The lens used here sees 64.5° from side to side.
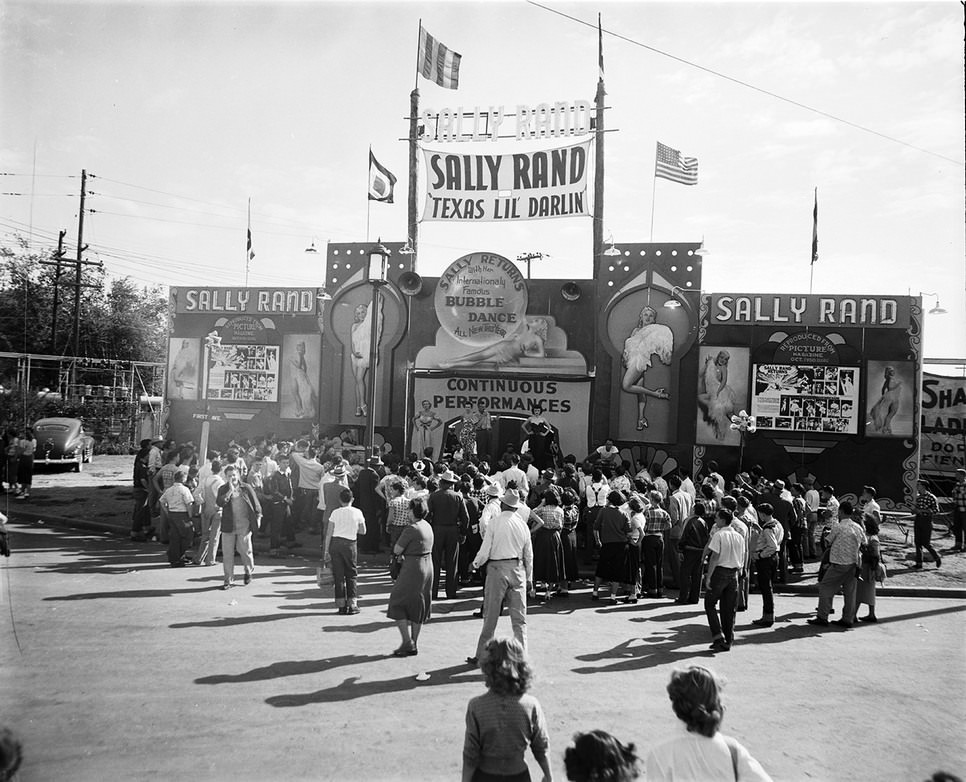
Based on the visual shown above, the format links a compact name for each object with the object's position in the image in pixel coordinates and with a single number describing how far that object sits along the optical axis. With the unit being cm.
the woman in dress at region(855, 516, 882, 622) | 1069
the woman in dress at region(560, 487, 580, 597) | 1195
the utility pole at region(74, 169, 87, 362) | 3637
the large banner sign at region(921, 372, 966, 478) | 2294
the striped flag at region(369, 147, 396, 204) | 2320
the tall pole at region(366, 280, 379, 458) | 1425
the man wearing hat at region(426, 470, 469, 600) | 1091
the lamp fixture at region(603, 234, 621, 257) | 2086
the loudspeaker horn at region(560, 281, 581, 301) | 2119
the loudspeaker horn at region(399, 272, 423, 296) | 2211
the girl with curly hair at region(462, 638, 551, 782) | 415
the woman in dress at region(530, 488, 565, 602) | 1160
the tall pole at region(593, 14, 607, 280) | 2162
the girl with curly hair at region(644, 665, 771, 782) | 363
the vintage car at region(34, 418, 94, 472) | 2669
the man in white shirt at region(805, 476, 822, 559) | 1517
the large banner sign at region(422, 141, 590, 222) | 2167
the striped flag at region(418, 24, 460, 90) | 2327
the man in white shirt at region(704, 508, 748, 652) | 917
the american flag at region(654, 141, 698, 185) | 2158
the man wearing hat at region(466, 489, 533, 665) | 830
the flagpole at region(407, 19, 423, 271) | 2345
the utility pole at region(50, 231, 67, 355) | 3788
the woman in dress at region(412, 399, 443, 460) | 2189
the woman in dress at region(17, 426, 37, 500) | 1938
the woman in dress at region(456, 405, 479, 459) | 2123
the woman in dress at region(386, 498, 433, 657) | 823
